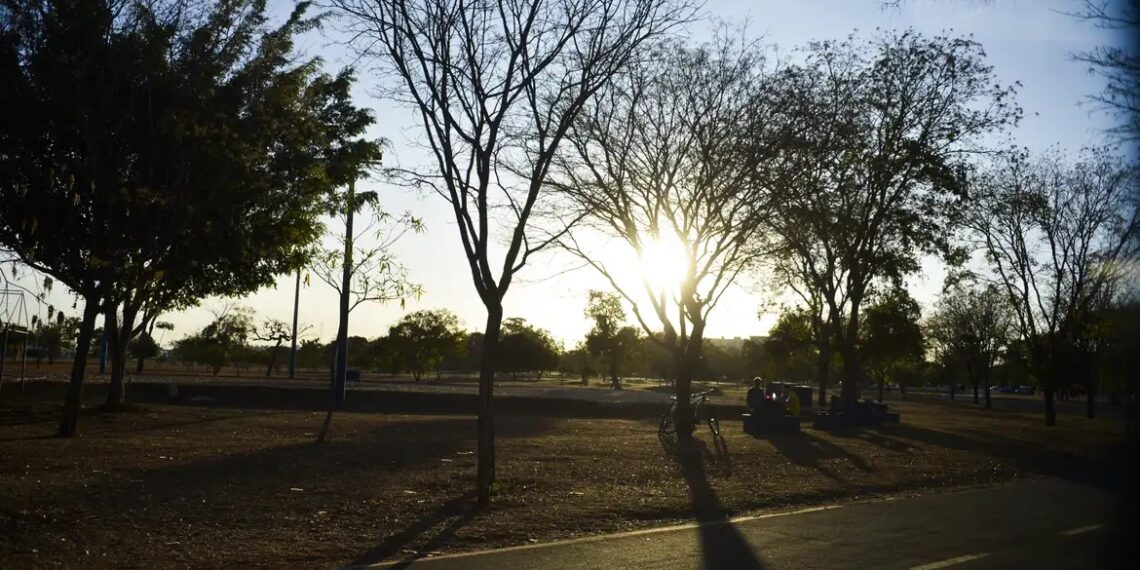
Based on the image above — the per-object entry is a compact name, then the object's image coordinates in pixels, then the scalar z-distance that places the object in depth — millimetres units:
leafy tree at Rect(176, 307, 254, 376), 67312
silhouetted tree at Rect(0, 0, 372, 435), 16422
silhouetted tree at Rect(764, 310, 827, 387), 46900
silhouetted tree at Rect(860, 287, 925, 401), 48875
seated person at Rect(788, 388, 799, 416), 28188
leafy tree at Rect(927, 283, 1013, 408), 60750
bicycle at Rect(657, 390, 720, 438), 22562
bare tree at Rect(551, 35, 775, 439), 20641
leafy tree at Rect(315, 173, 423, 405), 19203
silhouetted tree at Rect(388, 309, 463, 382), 76500
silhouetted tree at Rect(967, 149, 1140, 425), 35125
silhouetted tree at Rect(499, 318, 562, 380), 91250
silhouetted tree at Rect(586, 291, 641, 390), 68188
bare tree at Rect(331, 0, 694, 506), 12133
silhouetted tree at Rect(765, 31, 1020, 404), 25859
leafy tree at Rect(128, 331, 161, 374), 57750
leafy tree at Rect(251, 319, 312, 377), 69500
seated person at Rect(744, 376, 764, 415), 25828
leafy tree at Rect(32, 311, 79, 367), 67312
